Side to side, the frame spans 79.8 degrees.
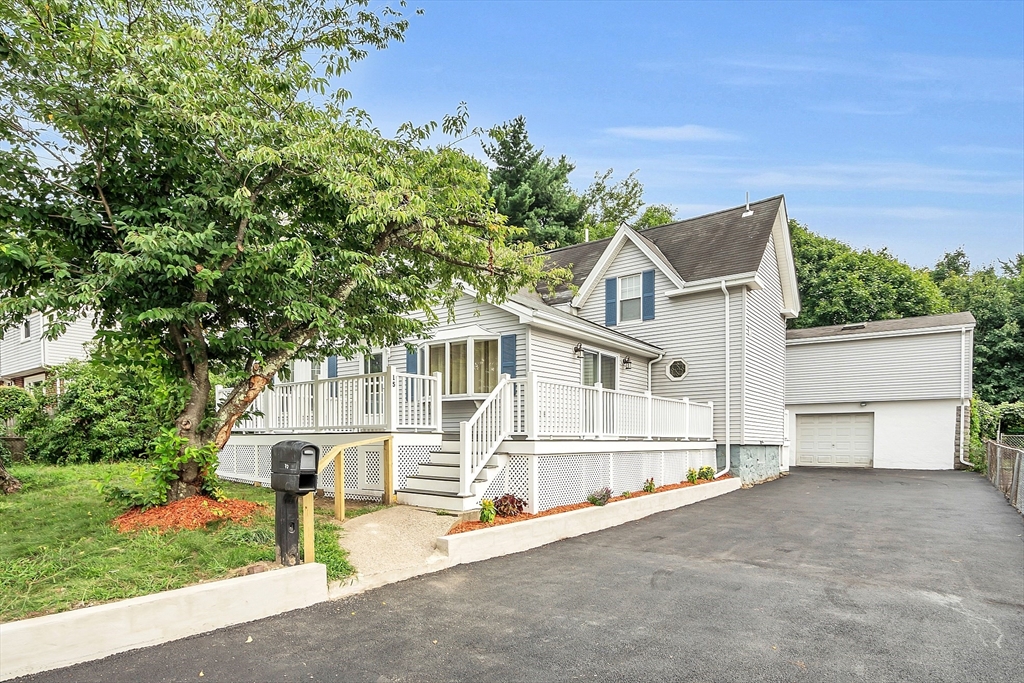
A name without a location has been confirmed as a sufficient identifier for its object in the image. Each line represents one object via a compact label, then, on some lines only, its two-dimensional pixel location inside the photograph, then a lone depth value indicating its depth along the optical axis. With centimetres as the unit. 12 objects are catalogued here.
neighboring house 2038
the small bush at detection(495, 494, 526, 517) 874
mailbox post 557
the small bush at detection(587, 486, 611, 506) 992
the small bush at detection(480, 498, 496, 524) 816
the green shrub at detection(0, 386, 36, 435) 1556
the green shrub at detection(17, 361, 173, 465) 1481
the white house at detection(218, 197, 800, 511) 935
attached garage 2050
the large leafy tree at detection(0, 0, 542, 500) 620
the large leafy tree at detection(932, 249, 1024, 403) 2880
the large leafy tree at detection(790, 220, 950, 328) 3222
